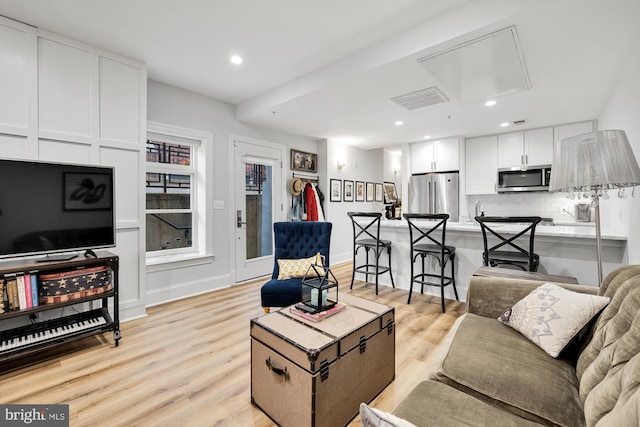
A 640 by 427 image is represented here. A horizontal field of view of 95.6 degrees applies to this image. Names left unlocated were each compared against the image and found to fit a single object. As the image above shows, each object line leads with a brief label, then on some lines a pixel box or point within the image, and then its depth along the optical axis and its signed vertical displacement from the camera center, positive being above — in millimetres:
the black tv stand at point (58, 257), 2270 -343
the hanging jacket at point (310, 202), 5109 +207
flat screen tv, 2102 +49
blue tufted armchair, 3004 -274
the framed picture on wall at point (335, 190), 5609 +464
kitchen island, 2496 -386
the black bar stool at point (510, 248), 2498 -353
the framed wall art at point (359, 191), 6305 +496
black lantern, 1733 -505
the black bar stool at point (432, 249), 3102 -395
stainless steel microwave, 4586 +566
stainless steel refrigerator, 5301 +376
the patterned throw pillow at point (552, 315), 1333 -507
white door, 4246 +162
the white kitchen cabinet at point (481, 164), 5062 +870
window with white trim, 3541 +269
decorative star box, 2146 -540
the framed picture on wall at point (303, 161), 5098 +961
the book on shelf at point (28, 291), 2064 -545
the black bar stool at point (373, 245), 3670 -411
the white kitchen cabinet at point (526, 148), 4598 +1070
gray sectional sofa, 869 -657
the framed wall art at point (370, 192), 6691 +499
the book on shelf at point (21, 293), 2041 -554
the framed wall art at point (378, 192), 7004 +526
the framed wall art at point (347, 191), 5930 +476
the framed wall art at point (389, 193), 7344 +535
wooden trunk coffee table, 1348 -767
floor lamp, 1606 +286
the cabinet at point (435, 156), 5305 +1101
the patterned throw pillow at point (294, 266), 2797 -515
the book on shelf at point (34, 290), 2094 -545
